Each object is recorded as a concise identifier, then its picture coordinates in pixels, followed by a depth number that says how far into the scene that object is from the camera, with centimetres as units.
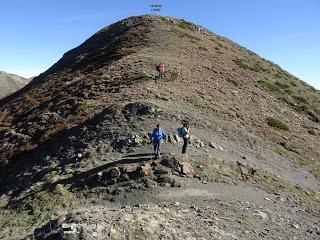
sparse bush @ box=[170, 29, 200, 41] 3732
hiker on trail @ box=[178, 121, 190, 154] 1525
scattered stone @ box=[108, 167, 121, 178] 1402
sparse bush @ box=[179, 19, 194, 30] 4141
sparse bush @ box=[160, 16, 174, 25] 4081
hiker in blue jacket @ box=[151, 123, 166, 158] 1469
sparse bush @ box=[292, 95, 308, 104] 3141
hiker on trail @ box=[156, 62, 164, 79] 2457
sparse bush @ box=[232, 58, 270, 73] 3444
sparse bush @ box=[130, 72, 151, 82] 2449
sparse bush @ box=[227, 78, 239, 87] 2875
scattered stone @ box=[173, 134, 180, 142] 1678
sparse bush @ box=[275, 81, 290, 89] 3318
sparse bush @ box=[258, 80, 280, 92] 3084
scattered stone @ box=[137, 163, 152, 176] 1397
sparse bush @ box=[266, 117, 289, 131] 2400
